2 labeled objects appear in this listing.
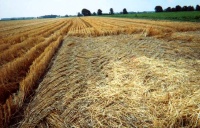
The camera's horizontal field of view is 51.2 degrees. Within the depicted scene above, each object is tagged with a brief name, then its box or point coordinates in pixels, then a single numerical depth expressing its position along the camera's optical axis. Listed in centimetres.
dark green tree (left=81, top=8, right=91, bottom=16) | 14625
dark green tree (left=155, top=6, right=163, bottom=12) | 9921
